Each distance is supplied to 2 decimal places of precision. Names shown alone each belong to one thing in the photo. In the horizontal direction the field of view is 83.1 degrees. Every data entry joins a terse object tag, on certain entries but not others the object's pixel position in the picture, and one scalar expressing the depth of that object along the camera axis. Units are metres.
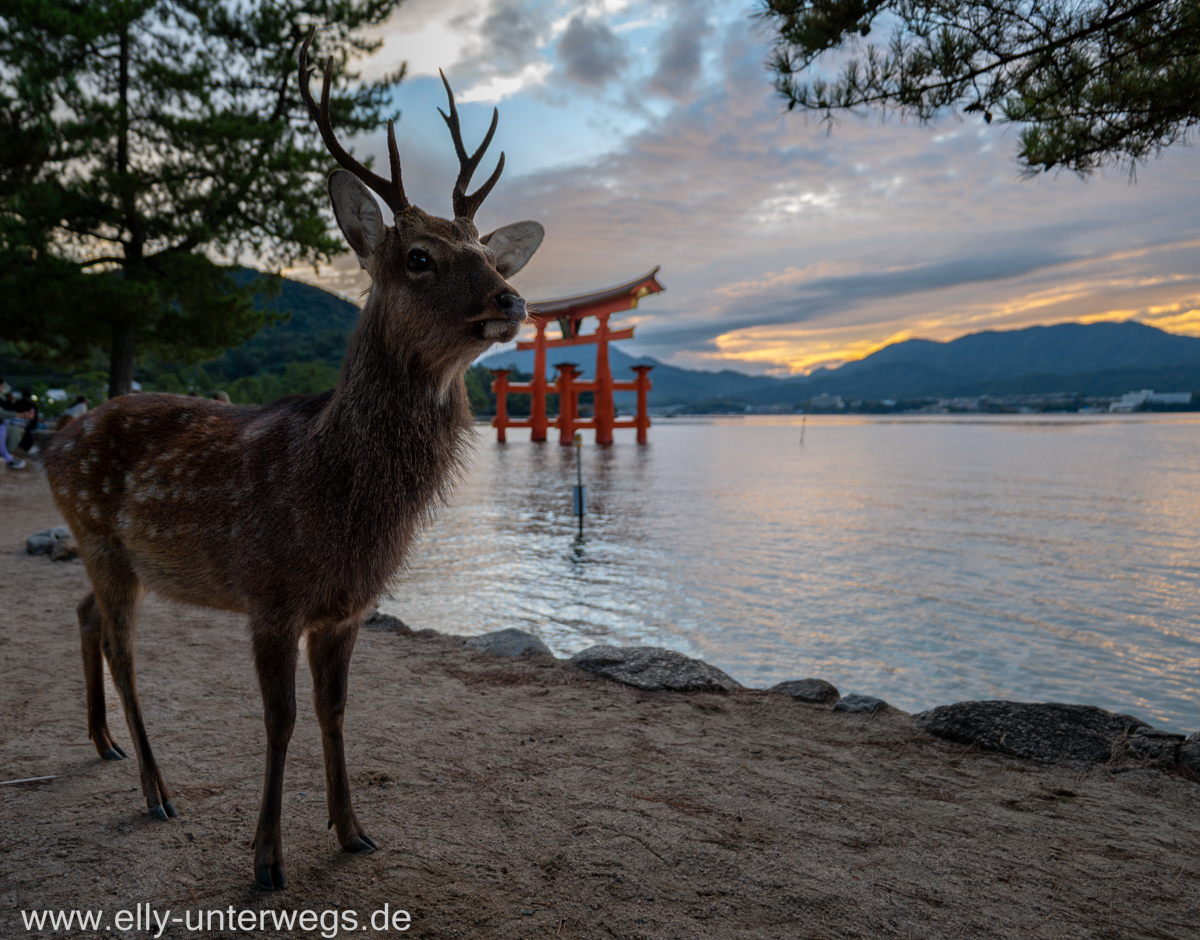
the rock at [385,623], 6.48
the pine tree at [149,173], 14.55
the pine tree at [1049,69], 4.97
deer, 2.43
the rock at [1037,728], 3.99
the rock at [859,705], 4.62
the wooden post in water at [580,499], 14.82
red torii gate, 36.12
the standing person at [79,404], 13.86
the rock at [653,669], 5.01
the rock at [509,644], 5.70
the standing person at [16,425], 16.16
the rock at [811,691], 4.88
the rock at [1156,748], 3.88
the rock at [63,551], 7.93
